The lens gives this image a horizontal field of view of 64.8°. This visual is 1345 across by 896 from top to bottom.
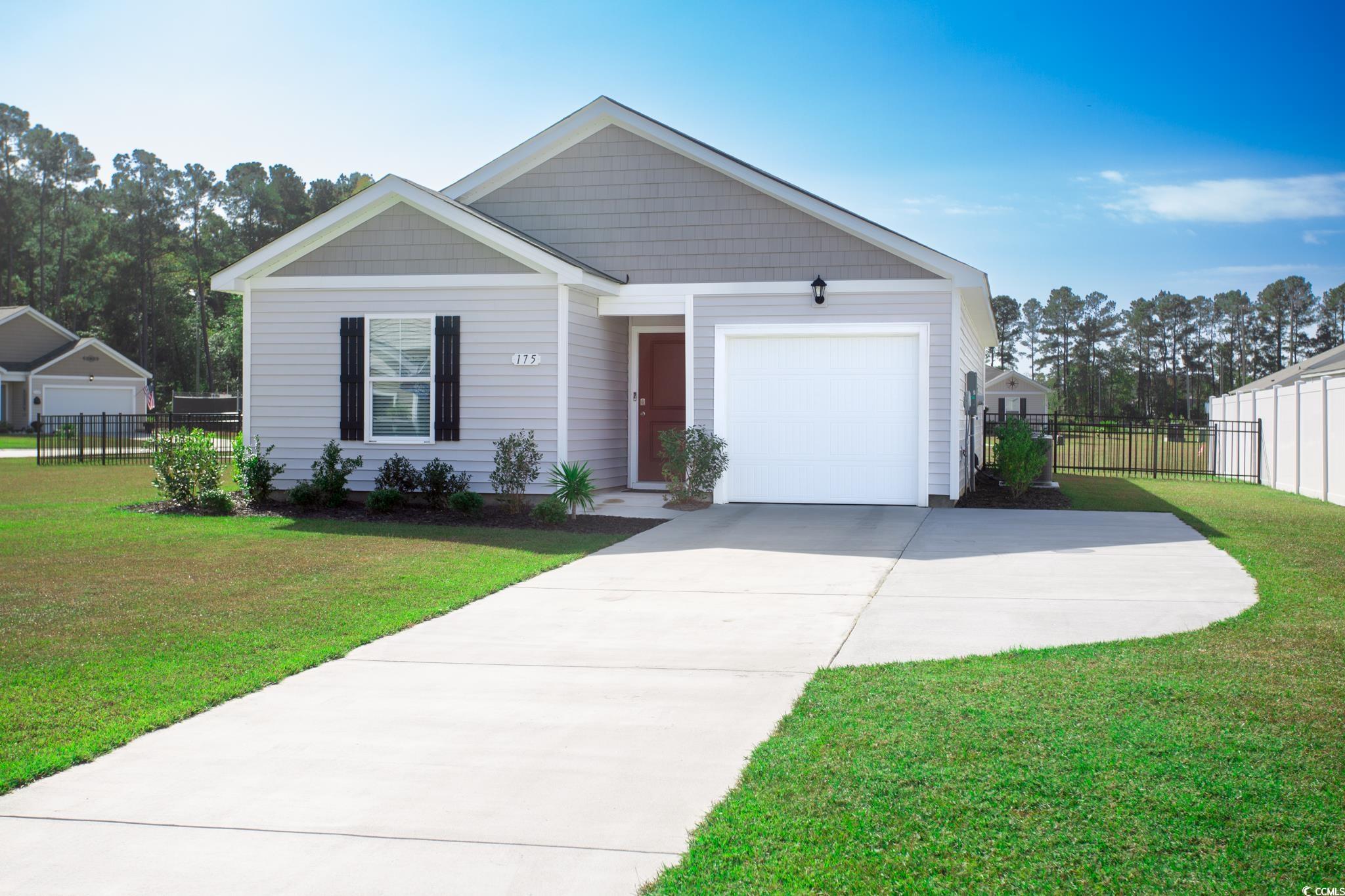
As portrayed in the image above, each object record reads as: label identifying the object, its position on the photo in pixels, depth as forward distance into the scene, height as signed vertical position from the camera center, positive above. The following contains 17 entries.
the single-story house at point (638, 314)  13.04 +1.24
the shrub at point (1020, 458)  14.75 -0.45
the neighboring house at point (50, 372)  41.44 +2.12
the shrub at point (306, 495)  12.78 -0.83
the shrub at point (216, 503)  12.78 -0.93
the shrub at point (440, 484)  12.70 -0.69
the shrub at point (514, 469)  12.50 -0.51
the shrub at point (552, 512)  11.98 -0.97
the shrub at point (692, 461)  13.26 -0.43
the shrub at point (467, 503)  12.26 -0.89
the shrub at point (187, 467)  12.98 -0.51
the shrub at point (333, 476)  12.77 -0.60
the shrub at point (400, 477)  12.86 -0.62
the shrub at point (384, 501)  12.49 -0.88
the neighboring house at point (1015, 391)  54.25 +1.83
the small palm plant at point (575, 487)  12.16 -0.71
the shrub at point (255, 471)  13.05 -0.56
